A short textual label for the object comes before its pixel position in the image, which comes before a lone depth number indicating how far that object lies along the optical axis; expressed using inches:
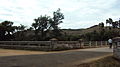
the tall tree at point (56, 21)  771.1
